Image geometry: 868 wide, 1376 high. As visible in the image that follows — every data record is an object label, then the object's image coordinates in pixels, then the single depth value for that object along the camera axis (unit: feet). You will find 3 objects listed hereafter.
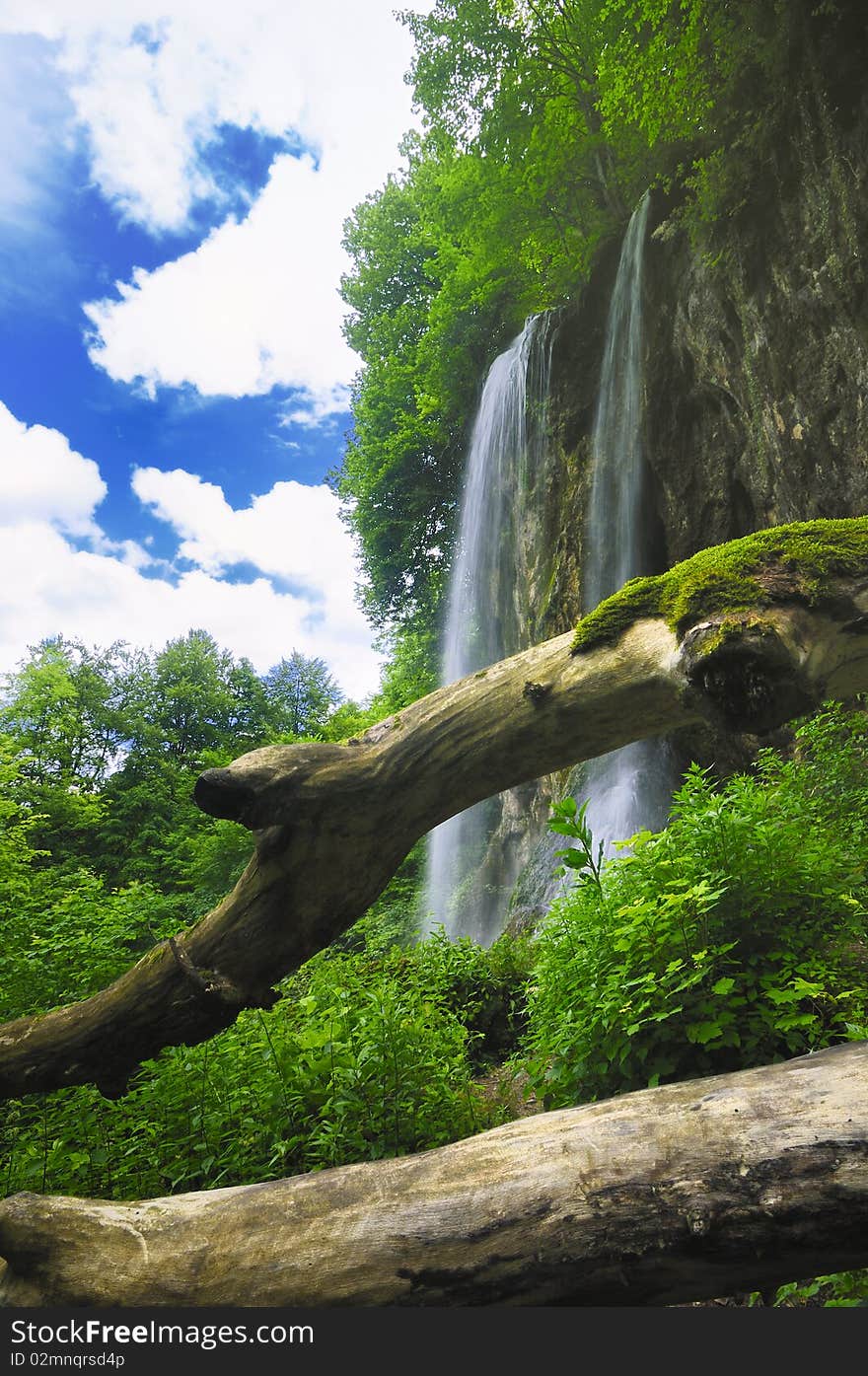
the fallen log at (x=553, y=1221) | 6.62
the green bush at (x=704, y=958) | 10.16
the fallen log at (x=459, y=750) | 9.12
